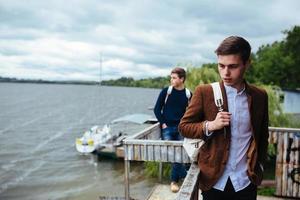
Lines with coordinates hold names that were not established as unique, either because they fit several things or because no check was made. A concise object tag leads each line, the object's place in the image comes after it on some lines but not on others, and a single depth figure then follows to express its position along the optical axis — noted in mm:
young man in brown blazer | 2283
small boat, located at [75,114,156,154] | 25781
